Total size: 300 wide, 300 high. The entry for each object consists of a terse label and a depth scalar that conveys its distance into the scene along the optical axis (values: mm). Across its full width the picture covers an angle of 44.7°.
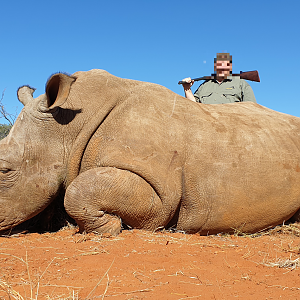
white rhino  4141
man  7441
